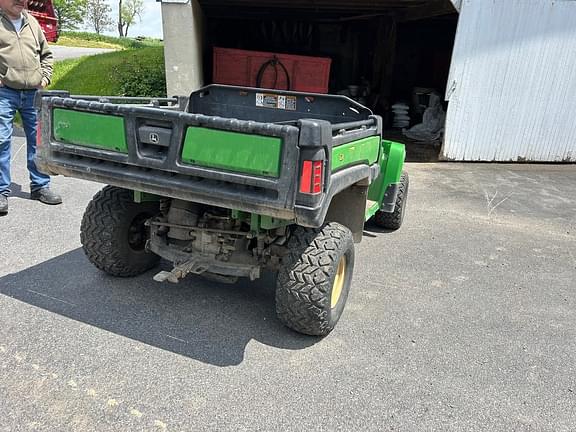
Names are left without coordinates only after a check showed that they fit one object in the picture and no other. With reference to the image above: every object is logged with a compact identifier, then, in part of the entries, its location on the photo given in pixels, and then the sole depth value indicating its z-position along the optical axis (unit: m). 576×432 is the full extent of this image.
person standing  4.75
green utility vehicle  2.49
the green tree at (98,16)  81.54
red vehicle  15.16
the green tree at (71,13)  64.50
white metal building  8.91
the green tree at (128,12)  92.09
